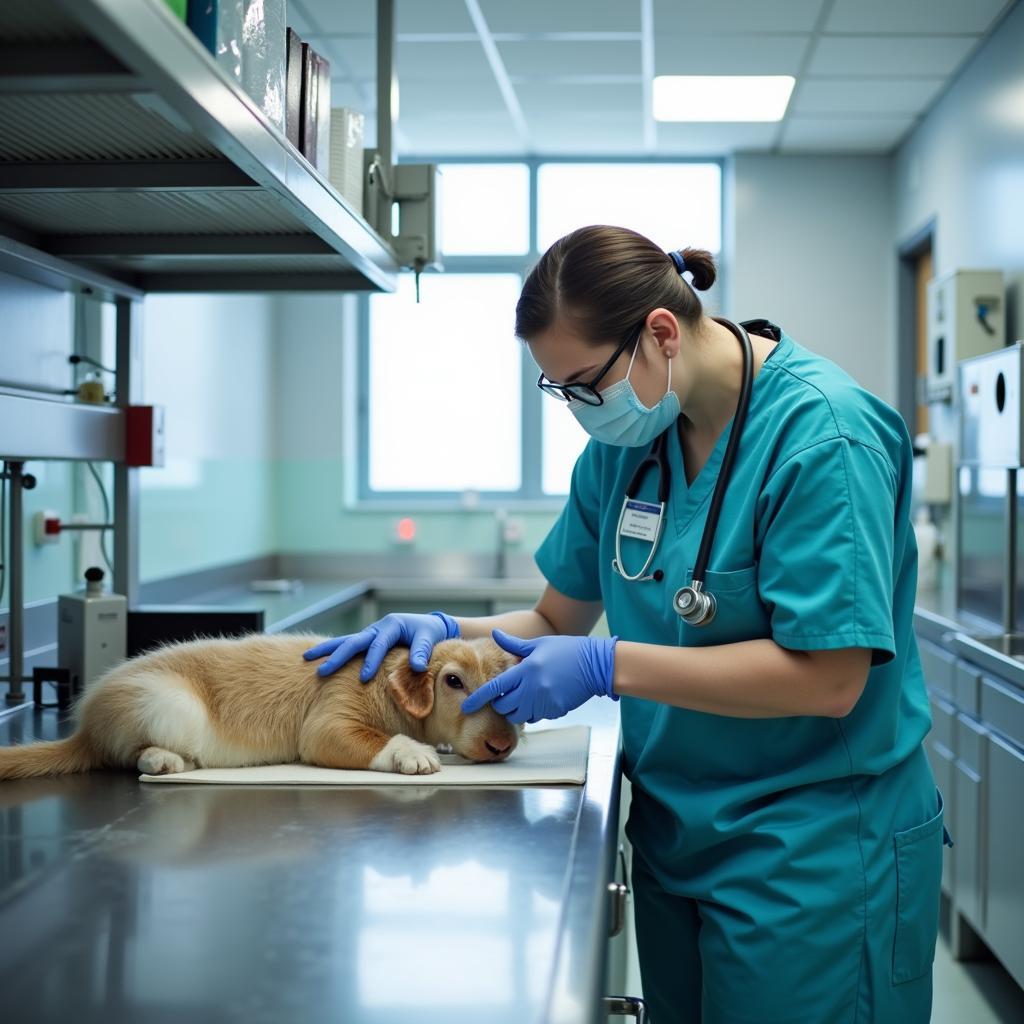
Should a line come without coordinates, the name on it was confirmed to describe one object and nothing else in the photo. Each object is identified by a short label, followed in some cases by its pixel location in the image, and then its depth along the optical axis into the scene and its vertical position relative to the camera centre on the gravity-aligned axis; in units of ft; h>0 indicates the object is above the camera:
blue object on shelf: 4.23 +1.80
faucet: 18.20 -0.79
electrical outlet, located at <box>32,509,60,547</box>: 9.71 -0.36
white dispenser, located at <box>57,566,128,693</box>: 6.65 -0.88
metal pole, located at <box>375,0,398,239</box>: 7.88 +2.96
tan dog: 4.83 -1.02
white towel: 4.70 -1.24
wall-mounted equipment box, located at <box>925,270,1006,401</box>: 13.02 +2.11
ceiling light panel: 14.74 +5.48
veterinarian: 4.35 -0.71
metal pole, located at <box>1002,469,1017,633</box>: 10.12 -0.71
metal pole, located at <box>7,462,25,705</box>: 6.68 -0.69
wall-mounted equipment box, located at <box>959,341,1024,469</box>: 9.75 +0.78
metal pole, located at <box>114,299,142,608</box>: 7.69 +0.08
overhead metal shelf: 3.53 +1.43
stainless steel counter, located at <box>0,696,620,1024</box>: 2.77 -1.27
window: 19.20 +2.70
